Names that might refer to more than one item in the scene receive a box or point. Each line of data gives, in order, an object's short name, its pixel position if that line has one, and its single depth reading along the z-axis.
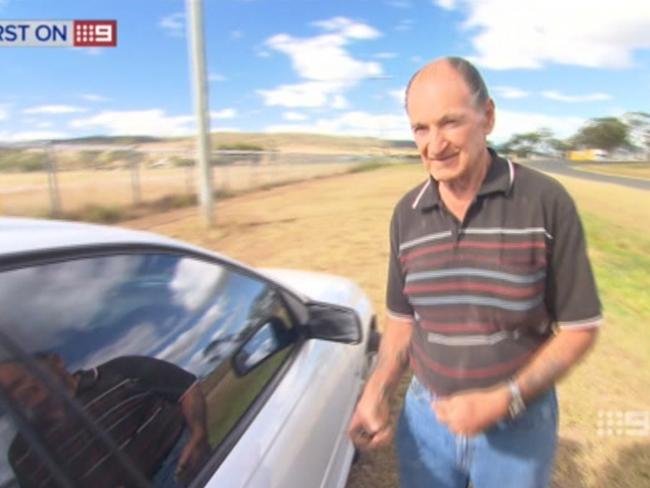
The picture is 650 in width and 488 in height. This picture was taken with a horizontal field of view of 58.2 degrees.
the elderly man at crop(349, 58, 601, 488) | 1.46
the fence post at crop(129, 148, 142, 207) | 14.92
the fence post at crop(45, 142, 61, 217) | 11.67
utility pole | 9.80
